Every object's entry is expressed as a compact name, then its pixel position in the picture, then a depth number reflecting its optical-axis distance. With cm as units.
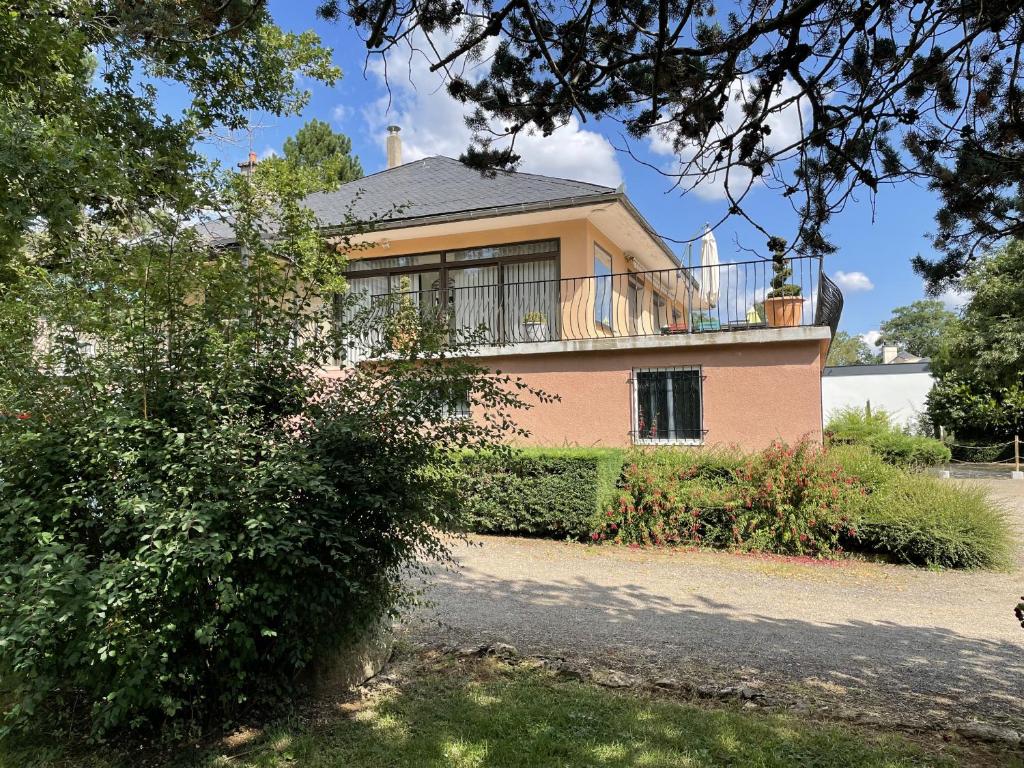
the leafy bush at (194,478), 302
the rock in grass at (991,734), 348
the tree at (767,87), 392
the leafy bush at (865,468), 891
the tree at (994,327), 2086
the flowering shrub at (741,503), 858
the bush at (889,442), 1608
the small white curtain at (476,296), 1398
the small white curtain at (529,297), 1352
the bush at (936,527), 795
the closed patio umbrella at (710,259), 1384
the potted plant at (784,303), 1084
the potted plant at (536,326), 1307
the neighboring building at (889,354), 3984
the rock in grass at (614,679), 421
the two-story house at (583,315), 1055
